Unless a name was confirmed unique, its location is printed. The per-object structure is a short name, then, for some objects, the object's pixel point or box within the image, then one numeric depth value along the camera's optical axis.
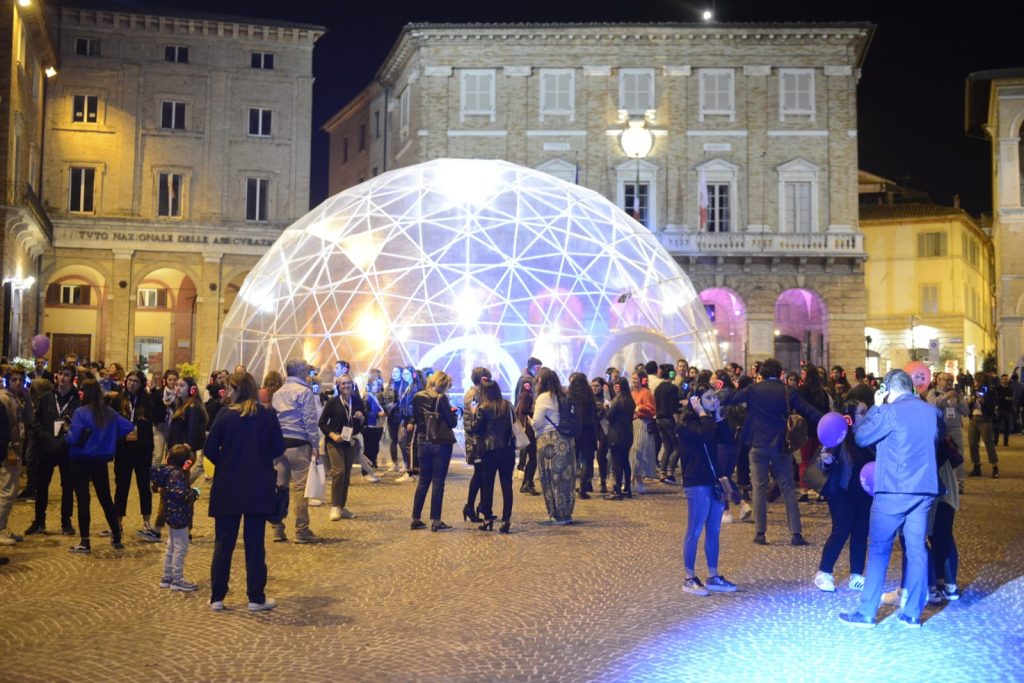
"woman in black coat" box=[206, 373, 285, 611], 6.94
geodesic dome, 19.22
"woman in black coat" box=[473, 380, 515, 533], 10.48
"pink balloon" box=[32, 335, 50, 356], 18.50
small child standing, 7.62
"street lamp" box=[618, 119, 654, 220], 36.69
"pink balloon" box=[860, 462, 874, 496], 6.94
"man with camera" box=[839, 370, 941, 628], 6.56
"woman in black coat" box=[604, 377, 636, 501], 13.07
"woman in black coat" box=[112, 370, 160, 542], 9.91
